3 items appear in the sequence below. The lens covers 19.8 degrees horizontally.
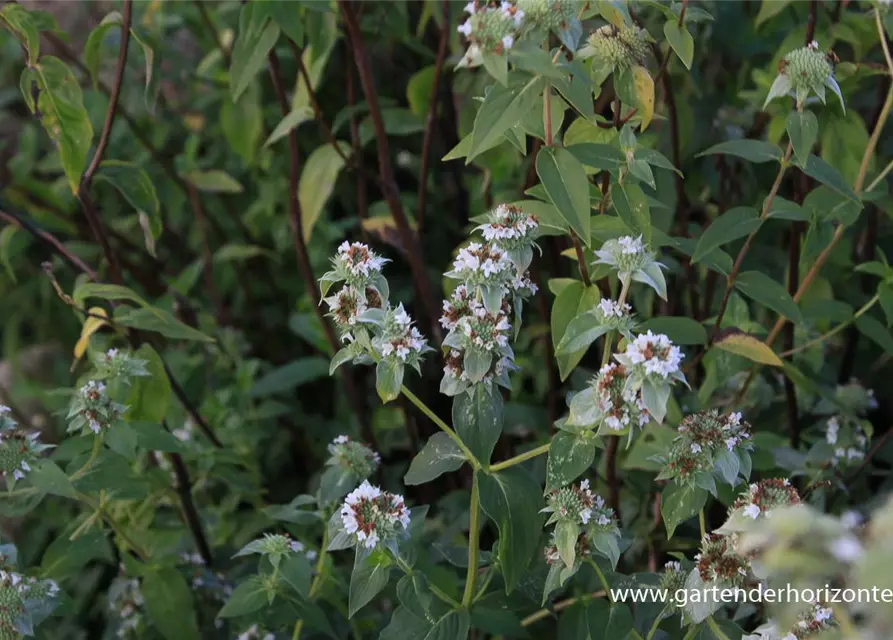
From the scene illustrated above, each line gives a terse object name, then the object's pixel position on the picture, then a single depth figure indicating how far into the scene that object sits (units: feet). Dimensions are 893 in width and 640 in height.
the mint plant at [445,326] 2.26
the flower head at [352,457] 2.45
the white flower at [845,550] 1.93
